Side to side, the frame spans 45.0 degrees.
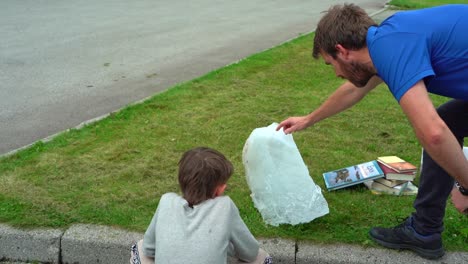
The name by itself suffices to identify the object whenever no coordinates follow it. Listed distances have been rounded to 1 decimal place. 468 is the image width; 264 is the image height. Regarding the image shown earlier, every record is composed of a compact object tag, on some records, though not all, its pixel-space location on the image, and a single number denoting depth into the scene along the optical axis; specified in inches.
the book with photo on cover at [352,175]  150.7
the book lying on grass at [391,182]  151.5
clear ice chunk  135.1
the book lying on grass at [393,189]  151.2
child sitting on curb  93.4
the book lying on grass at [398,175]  149.8
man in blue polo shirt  89.0
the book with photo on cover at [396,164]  149.3
